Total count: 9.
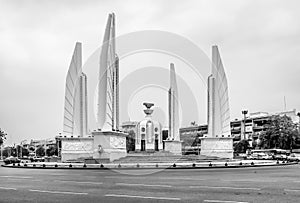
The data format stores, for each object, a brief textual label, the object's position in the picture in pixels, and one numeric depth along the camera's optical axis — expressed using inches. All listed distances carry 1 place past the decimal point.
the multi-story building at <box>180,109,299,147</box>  3934.5
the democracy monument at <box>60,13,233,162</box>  1578.5
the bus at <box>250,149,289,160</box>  2534.4
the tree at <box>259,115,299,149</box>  2743.6
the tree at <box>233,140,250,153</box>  3577.8
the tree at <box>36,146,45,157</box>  5157.5
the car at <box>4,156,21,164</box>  1768.9
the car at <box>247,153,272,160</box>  2030.3
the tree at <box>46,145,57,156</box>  4735.5
